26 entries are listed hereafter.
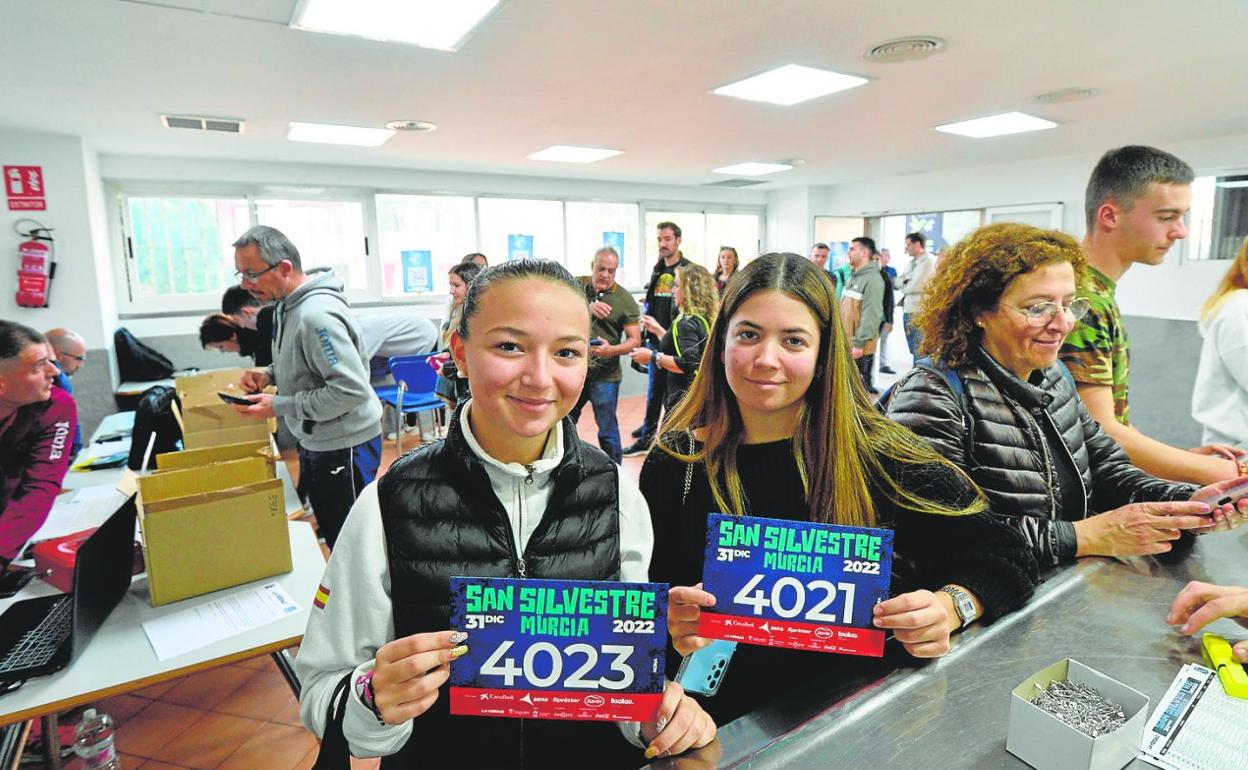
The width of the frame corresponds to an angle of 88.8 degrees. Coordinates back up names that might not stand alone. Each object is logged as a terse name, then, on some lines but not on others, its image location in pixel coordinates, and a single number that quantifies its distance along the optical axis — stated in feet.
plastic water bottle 6.91
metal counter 2.80
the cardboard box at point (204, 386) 10.35
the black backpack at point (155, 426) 10.33
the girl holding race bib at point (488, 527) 3.14
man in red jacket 7.04
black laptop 4.85
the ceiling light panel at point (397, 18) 8.18
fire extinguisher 16.07
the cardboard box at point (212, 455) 6.74
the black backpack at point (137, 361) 18.95
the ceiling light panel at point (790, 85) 11.64
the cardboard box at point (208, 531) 5.56
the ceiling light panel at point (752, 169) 24.03
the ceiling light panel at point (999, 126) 16.39
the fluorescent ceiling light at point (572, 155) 20.03
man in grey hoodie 8.32
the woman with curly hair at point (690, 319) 13.62
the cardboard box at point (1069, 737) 2.52
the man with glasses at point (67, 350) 11.25
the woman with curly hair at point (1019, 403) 4.43
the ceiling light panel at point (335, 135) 16.15
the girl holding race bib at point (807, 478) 3.78
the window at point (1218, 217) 20.31
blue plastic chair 17.19
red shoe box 6.17
